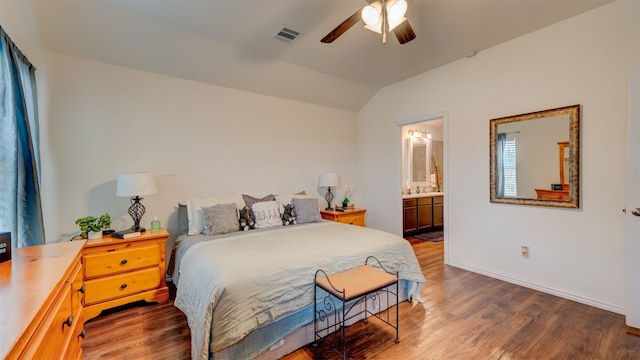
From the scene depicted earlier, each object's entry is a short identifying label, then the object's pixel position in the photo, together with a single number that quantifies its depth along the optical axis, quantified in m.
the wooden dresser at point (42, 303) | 0.72
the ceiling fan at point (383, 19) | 1.89
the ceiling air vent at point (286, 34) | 2.79
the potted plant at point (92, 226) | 2.52
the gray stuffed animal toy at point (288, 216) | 3.39
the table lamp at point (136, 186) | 2.65
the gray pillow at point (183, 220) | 3.28
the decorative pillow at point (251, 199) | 3.42
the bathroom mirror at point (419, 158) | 5.88
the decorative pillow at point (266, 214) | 3.27
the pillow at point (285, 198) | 3.66
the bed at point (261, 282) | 1.64
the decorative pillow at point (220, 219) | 2.89
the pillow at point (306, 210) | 3.50
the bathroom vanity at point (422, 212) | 5.05
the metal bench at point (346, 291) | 1.84
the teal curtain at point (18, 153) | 1.85
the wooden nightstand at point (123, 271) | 2.39
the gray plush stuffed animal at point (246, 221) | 3.11
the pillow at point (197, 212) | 3.00
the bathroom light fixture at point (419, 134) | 5.83
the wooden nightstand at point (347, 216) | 4.26
